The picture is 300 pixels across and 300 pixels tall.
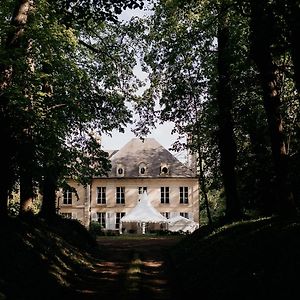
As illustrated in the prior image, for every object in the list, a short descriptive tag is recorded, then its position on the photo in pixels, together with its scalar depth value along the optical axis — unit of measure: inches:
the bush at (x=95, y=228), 1750.0
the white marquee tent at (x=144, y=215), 1743.4
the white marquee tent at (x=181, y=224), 1868.8
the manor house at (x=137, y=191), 2142.0
